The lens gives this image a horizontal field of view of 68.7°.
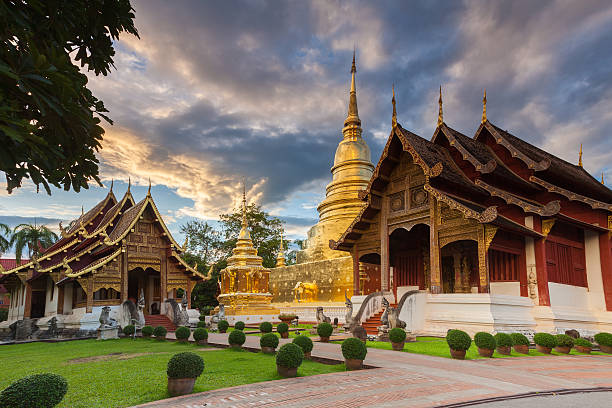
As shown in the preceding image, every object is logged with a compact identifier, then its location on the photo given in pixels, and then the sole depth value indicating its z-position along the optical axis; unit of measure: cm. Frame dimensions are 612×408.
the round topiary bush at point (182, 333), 1369
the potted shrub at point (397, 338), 1153
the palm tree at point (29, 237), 3678
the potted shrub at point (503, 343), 1095
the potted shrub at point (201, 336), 1297
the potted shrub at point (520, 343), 1148
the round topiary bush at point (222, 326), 1842
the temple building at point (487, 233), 1402
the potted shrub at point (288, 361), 742
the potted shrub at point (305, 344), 934
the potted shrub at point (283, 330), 1514
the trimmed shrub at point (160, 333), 1535
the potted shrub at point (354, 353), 820
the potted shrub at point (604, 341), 1258
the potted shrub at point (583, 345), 1254
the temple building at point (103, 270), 1861
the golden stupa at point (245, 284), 2594
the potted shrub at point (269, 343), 1038
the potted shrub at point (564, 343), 1197
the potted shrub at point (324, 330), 1331
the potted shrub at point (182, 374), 626
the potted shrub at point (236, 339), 1155
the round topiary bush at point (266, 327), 1590
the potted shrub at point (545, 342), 1171
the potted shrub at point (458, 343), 995
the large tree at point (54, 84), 348
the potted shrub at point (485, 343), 1044
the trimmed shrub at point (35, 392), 428
